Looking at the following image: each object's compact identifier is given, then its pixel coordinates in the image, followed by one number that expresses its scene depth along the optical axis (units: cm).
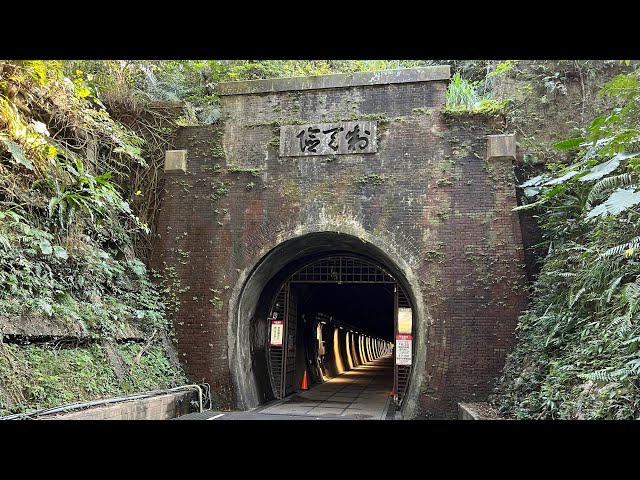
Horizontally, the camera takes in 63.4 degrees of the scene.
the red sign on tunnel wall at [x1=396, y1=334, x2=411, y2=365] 1076
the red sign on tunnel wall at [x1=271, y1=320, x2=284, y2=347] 1253
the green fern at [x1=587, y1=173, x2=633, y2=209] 629
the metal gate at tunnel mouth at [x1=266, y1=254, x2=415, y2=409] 1105
